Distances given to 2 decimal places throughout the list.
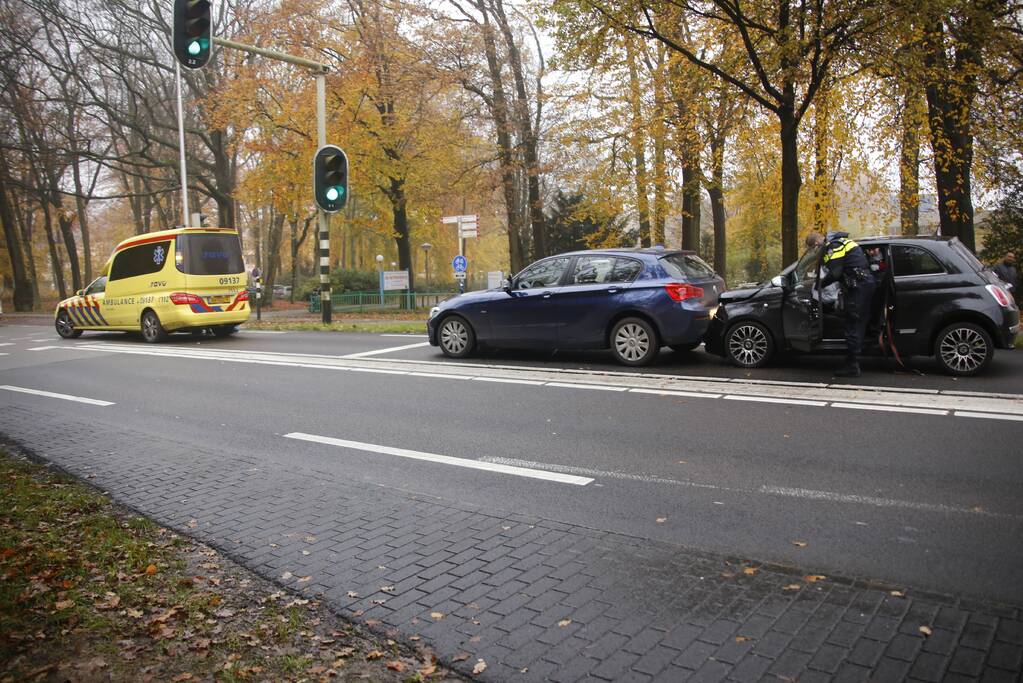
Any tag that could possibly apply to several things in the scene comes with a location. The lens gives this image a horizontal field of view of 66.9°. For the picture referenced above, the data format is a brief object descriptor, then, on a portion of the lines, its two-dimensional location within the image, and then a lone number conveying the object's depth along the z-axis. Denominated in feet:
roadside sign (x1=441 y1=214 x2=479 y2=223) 71.20
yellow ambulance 57.67
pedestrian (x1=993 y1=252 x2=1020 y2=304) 51.02
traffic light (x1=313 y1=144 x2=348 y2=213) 61.21
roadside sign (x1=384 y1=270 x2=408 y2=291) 104.42
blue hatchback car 35.47
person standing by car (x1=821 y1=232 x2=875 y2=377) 30.76
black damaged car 30.35
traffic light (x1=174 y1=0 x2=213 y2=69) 40.19
